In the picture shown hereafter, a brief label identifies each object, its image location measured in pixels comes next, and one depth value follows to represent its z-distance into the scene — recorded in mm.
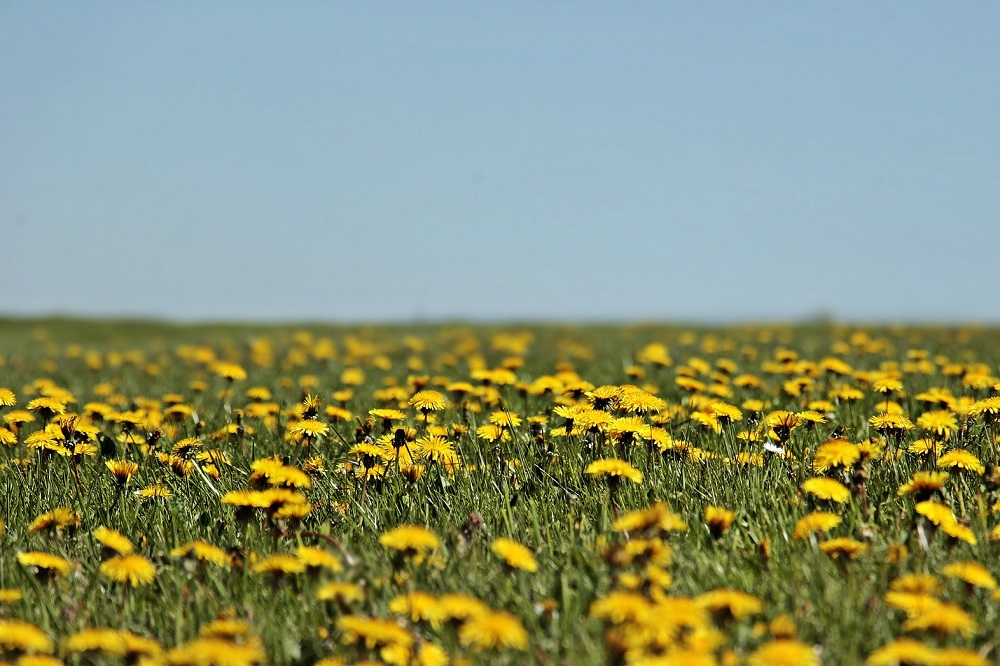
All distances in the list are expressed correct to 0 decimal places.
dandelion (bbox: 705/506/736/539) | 5427
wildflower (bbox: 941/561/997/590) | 4750
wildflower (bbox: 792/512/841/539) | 5480
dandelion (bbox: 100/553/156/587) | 5055
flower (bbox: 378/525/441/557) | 4836
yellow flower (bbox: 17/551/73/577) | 5365
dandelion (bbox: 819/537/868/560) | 5133
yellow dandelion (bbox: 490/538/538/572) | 4793
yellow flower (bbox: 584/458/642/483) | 5906
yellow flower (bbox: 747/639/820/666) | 3730
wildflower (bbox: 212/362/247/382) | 10800
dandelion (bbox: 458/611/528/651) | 3861
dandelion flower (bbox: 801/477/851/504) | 5672
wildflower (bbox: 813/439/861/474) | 6242
